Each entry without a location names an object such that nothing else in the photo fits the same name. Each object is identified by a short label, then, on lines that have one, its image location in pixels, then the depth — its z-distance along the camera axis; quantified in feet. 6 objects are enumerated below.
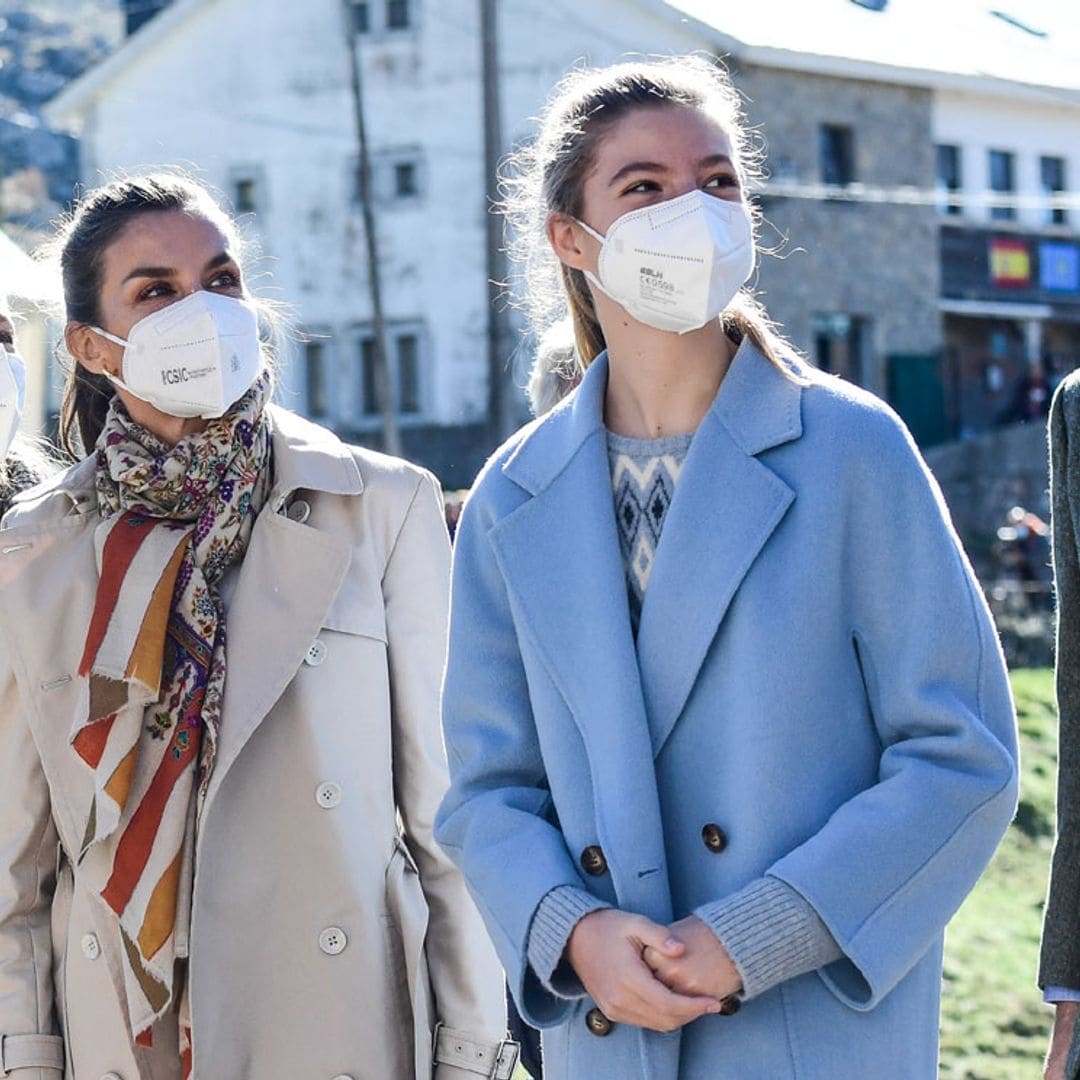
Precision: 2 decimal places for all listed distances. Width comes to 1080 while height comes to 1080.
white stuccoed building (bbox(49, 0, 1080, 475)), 110.11
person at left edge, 15.76
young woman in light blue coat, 9.34
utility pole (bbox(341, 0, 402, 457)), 95.40
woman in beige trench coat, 12.28
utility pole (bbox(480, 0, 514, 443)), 83.87
